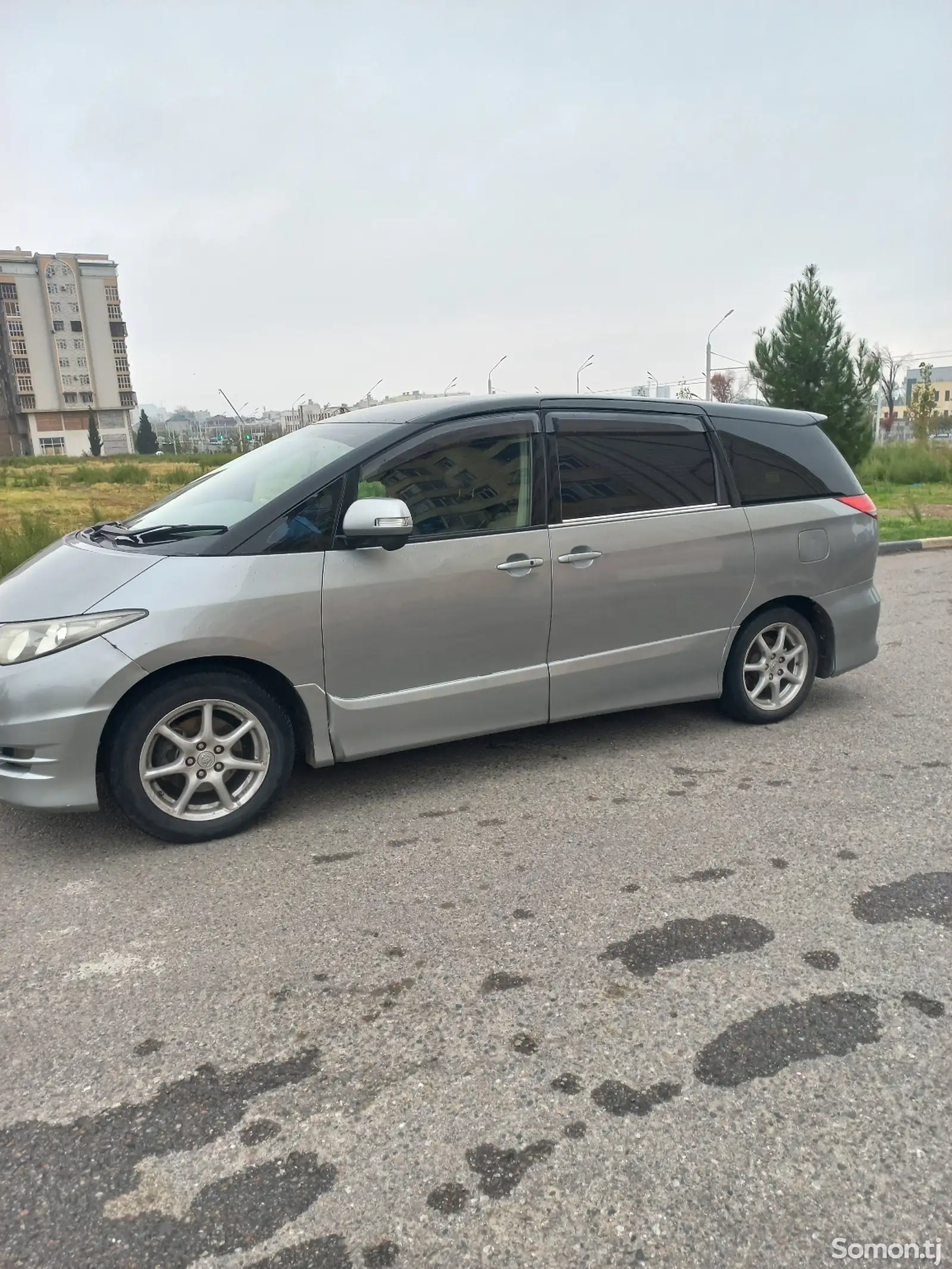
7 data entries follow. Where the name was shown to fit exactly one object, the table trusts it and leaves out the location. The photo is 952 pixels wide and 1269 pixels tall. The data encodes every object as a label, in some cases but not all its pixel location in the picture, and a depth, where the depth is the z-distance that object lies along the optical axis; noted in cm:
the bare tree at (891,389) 6359
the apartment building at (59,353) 10800
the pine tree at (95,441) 10039
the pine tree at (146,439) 10675
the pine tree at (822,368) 2234
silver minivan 364
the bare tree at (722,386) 6612
